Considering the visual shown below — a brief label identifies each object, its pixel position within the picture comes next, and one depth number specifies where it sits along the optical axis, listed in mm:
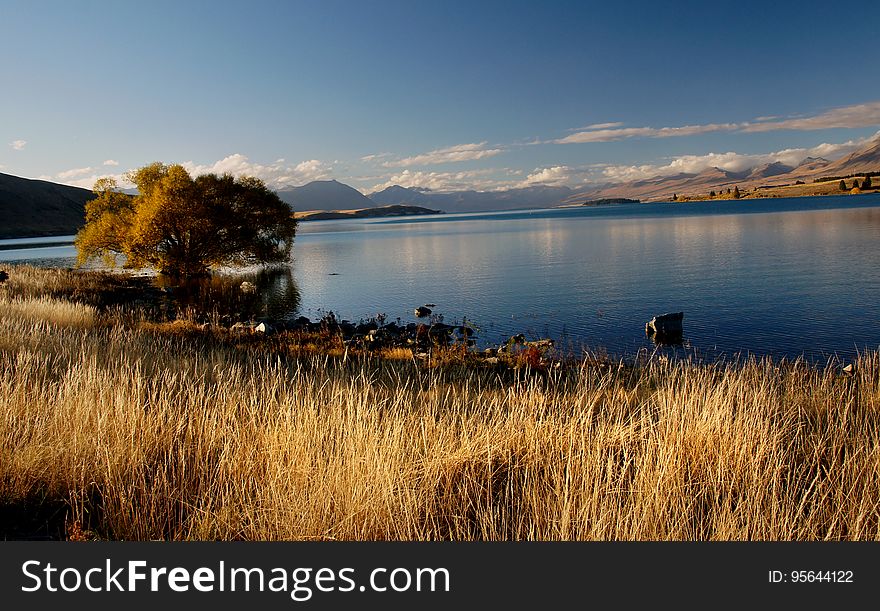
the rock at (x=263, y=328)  18844
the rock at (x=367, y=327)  20116
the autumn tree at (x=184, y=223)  41750
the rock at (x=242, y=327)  18812
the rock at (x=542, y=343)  16209
